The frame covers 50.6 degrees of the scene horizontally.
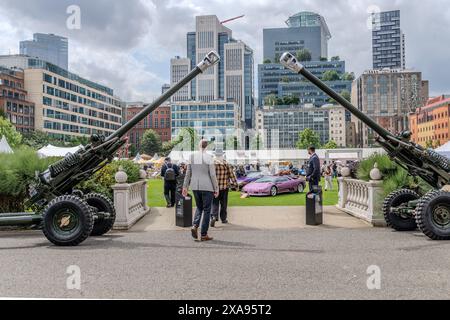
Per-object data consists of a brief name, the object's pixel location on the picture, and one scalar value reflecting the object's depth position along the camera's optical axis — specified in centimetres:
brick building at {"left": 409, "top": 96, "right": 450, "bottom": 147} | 11612
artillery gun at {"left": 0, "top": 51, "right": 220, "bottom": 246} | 889
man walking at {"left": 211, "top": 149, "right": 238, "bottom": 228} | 1232
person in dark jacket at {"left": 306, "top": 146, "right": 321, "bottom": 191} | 1377
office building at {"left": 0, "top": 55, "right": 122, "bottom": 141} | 11600
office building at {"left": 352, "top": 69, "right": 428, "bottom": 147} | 8950
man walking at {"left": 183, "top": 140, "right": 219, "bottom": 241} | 945
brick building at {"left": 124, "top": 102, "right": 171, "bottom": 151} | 14538
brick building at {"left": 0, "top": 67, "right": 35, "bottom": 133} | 10700
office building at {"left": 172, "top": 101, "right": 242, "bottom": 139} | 7956
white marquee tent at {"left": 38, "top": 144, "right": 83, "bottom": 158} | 3457
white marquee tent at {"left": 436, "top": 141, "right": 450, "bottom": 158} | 2660
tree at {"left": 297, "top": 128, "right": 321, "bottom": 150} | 13975
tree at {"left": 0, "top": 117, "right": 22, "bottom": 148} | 7369
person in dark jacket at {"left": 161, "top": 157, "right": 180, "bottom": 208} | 1860
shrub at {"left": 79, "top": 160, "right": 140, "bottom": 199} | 1229
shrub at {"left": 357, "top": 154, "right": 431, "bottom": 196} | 1109
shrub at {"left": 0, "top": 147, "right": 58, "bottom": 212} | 1183
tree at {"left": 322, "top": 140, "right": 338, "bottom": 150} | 13996
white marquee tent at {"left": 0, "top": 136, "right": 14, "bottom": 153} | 2609
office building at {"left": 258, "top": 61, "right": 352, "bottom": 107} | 16150
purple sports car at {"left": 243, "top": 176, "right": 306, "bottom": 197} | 2627
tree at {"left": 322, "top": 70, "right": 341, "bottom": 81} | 14938
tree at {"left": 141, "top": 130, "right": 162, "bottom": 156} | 13550
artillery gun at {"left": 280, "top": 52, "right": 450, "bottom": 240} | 990
